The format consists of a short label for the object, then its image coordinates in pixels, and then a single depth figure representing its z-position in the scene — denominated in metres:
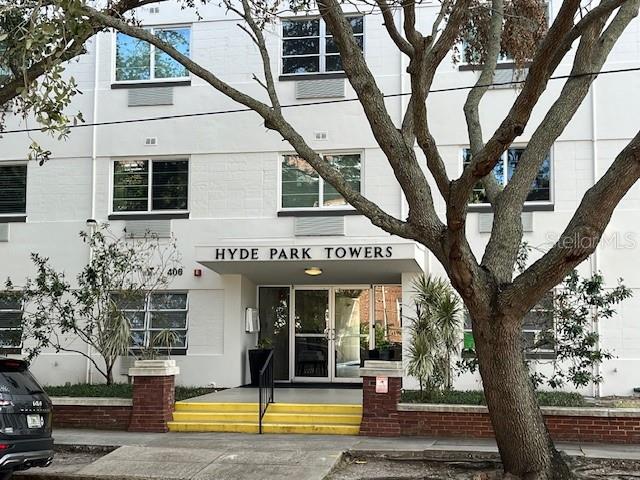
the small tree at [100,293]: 14.38
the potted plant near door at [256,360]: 16.06
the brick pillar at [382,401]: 12.17
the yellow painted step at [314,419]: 12.75
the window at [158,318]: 16.48
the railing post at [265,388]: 12.65
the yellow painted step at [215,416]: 13.12
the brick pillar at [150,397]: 12.85
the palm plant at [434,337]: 12.77
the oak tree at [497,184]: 8.19
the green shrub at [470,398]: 12.21
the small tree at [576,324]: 12.32
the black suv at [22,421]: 8.47
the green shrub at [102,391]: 13.66
